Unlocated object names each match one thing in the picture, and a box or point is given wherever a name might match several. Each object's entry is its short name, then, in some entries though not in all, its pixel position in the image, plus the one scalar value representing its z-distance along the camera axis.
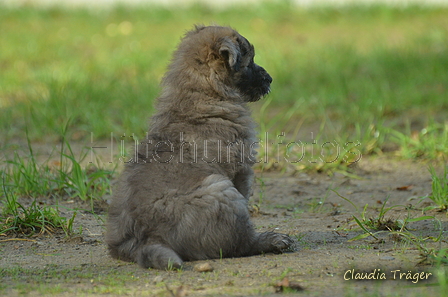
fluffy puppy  7.33
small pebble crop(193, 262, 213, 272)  6.95
